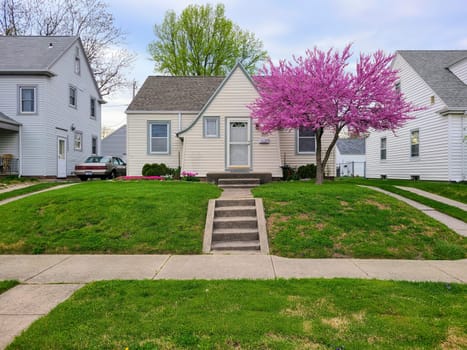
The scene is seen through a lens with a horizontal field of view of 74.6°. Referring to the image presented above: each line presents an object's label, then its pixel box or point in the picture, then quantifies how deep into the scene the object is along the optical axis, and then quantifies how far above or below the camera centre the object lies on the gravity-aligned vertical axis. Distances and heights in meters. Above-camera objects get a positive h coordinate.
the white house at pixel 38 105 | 18.42 +3.83
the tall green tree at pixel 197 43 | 32.56 +13.34
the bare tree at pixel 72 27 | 27.02 +12.89
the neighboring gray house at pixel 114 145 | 37.91 +2.63
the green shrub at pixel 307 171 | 15.74 -0.18
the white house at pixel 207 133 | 14.56 +1.72
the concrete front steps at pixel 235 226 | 6.63 -1.43
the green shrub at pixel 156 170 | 16.30 -0.19
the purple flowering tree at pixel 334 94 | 11.32 +2.75
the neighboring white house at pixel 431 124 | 15.24 +2.42
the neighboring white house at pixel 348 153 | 44.16 +2.23
